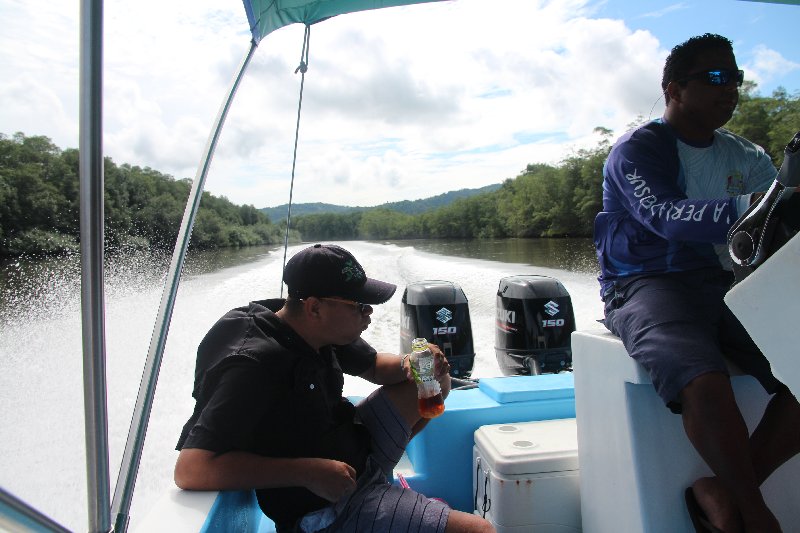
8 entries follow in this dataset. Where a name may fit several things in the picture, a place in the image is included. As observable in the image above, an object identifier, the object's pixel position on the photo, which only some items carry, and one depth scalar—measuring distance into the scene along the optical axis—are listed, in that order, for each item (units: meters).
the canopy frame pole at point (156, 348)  1.06
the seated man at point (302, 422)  1.22
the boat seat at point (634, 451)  1.36
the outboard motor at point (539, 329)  3.20
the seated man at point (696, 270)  1.20
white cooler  1.71
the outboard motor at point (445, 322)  3.21
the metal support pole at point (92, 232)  0.89
